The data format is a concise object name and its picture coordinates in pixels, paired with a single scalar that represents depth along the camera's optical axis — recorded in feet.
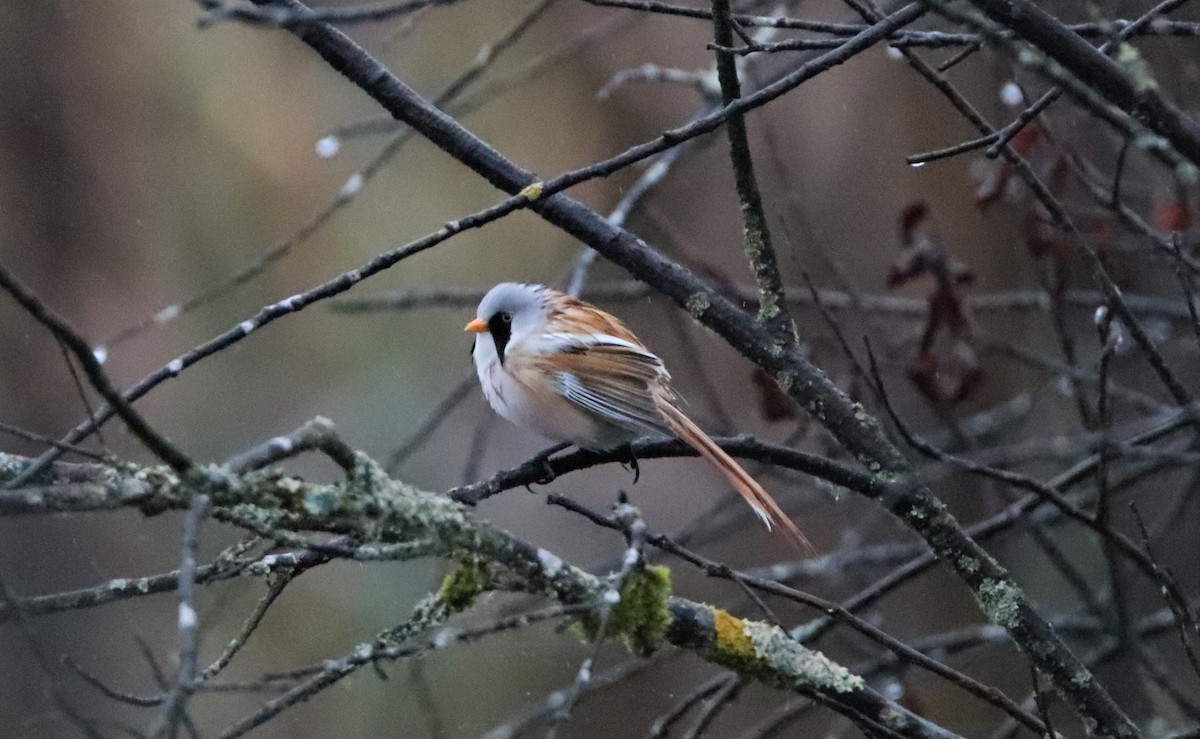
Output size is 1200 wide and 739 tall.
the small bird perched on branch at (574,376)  18.35
